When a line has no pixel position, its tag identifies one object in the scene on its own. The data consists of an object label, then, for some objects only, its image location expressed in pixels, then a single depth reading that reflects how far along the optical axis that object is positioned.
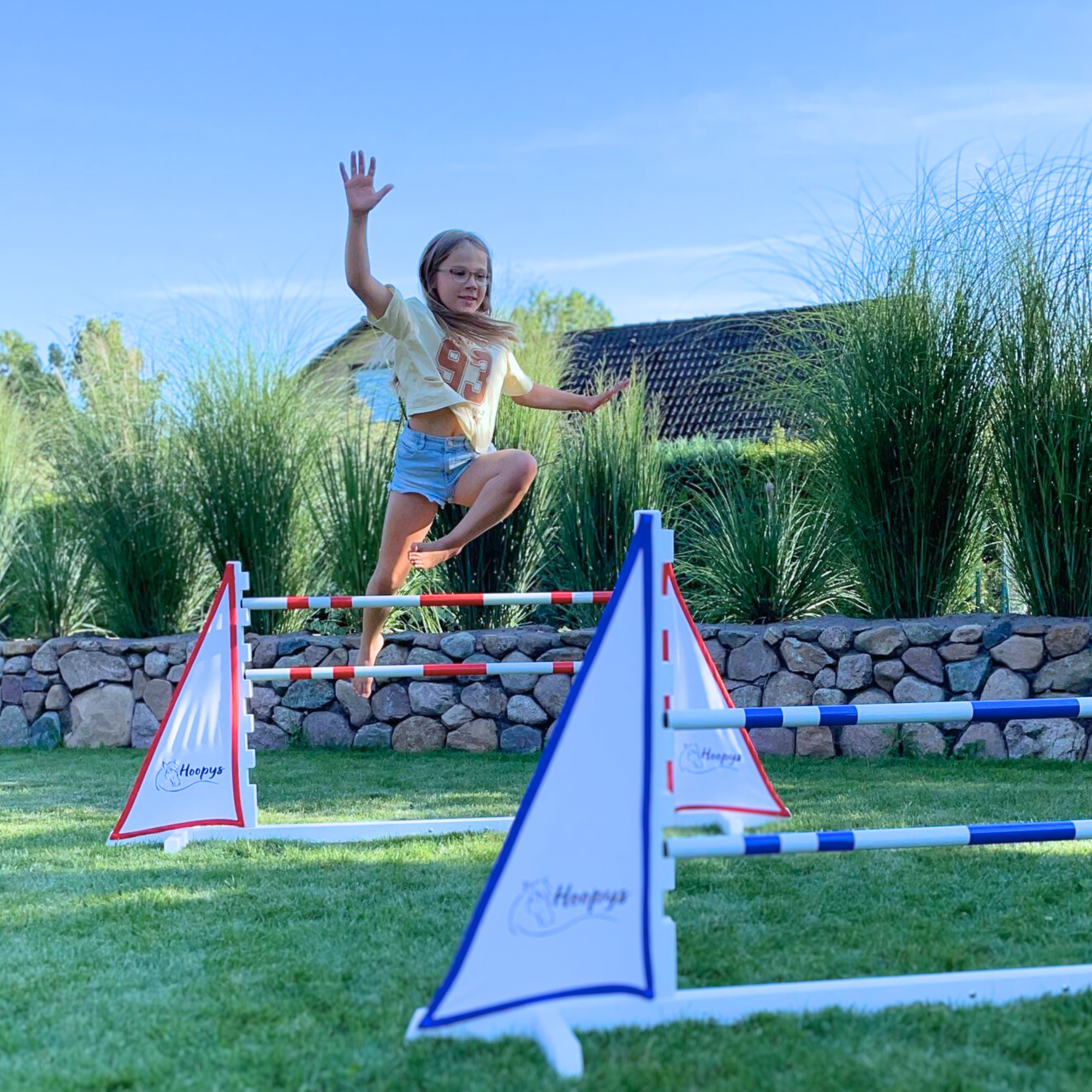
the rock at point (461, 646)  6.59
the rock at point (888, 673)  5.84
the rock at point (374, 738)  6.65
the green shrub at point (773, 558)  6.51
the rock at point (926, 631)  5.77
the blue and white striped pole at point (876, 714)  2.27
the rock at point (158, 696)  6.96
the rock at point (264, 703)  6.84
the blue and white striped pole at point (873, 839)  2.18
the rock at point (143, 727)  6.98
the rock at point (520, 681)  6.51
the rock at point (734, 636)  6.17
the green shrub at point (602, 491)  6.92
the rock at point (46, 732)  7.19
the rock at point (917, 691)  5.79
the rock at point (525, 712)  6.46
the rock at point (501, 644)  6.56
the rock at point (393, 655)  6.68
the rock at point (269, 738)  6.75
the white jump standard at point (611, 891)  2.01
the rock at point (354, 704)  6.69
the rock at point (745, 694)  6.11
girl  4.15
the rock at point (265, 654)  6.90
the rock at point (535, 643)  6.47
